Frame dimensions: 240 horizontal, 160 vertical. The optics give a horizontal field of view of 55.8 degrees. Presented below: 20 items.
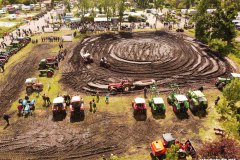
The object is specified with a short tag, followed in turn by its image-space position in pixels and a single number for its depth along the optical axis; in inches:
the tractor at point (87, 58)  1745.6
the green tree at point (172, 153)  663.1
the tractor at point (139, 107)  1139.3
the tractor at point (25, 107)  1180.5
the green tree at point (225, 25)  2037.4
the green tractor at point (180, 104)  1132.5
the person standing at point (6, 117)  1091.2
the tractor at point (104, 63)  1676.7
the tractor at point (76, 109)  1149.1
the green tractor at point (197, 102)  1146.0
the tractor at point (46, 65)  1658.5
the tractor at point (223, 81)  1339.8
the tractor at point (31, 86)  1396.4
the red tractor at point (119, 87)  1364.4
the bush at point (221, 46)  1894.7
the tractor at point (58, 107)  1150.3
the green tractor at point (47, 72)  1565.7
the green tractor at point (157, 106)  1141.9
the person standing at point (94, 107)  1196.2
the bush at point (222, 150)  761.6
